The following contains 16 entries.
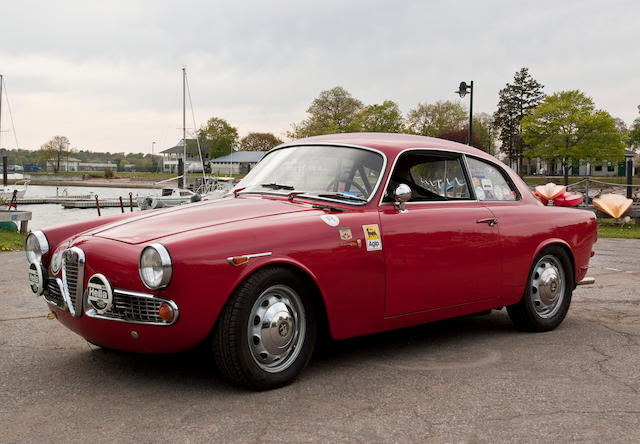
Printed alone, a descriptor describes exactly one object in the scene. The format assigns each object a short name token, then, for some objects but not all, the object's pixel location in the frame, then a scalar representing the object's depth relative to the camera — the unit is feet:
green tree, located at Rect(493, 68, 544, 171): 276.00
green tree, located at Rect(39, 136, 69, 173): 434.71
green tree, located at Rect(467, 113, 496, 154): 325.83
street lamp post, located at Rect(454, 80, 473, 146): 79.87
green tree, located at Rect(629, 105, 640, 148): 301.22
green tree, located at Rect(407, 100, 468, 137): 295.07
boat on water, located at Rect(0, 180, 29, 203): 173.08
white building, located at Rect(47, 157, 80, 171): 447.55
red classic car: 11.96
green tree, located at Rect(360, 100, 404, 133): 253.85
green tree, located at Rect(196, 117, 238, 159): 416.46
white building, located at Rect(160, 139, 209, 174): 451.12
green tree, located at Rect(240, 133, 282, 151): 437.99
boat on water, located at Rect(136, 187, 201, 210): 134.92
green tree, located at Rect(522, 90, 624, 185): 210.59
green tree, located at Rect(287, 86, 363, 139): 275.39
